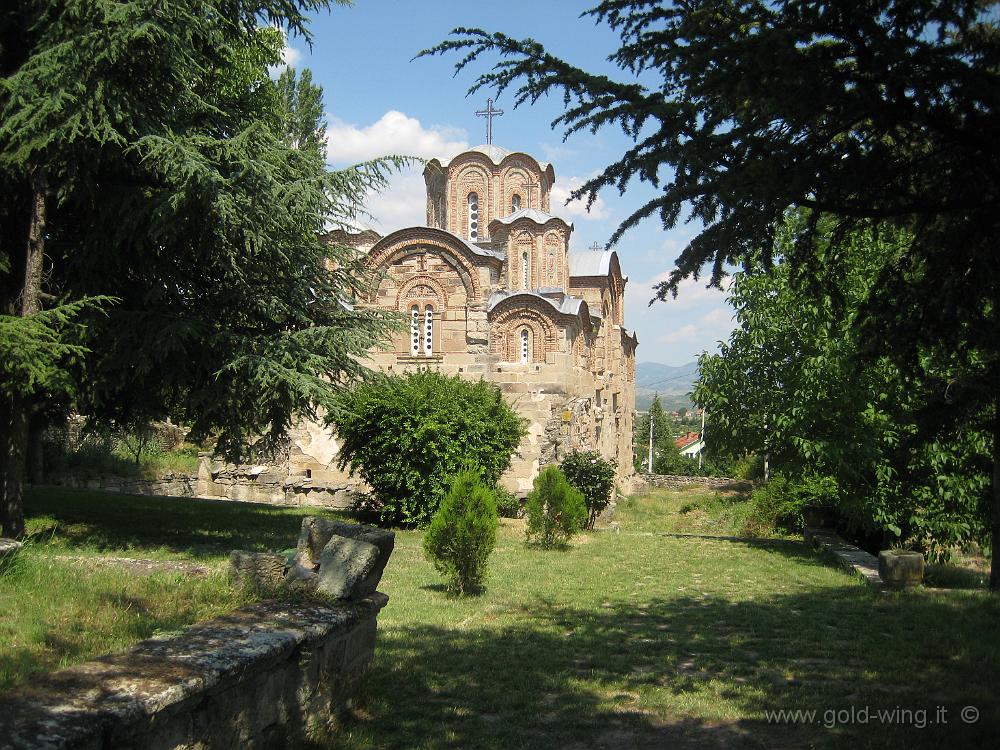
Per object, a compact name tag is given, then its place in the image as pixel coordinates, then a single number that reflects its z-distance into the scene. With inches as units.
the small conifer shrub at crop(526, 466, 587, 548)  470.0
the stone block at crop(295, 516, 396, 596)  182.5
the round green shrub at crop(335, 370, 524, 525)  514.9
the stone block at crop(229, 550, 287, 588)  175.0
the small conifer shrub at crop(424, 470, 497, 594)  312.8
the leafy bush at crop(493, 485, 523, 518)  607.2
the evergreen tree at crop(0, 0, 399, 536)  303.3
